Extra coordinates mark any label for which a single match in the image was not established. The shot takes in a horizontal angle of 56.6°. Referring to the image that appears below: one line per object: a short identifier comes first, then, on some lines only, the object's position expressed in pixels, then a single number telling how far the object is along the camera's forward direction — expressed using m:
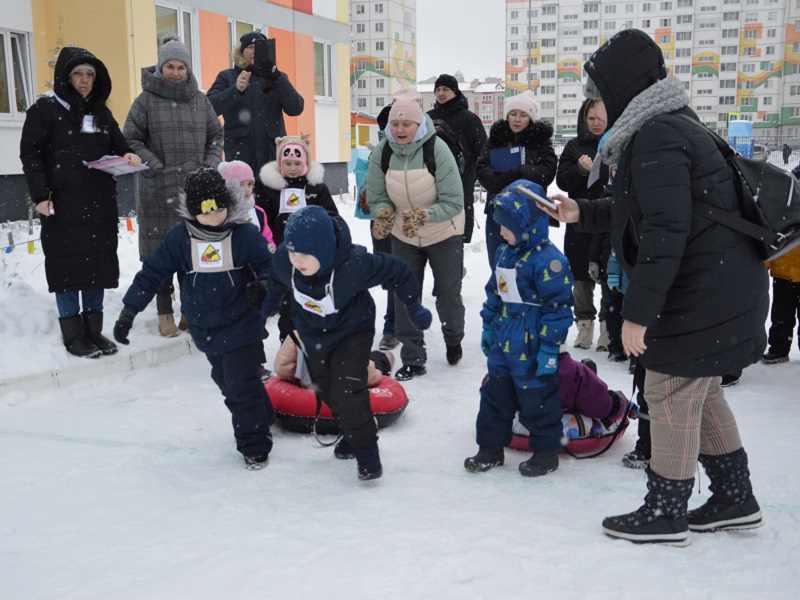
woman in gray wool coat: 6.48
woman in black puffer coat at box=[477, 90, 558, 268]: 6.36
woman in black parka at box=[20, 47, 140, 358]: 5.73
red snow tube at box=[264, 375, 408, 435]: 4.65
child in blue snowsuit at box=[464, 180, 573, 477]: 3.92
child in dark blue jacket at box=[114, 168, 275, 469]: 4.16
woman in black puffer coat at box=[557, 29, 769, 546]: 2.75
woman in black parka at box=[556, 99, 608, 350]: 5.96
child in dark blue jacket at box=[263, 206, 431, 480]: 3.71
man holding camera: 6.97
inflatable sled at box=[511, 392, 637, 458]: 4.26
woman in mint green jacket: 5.71
